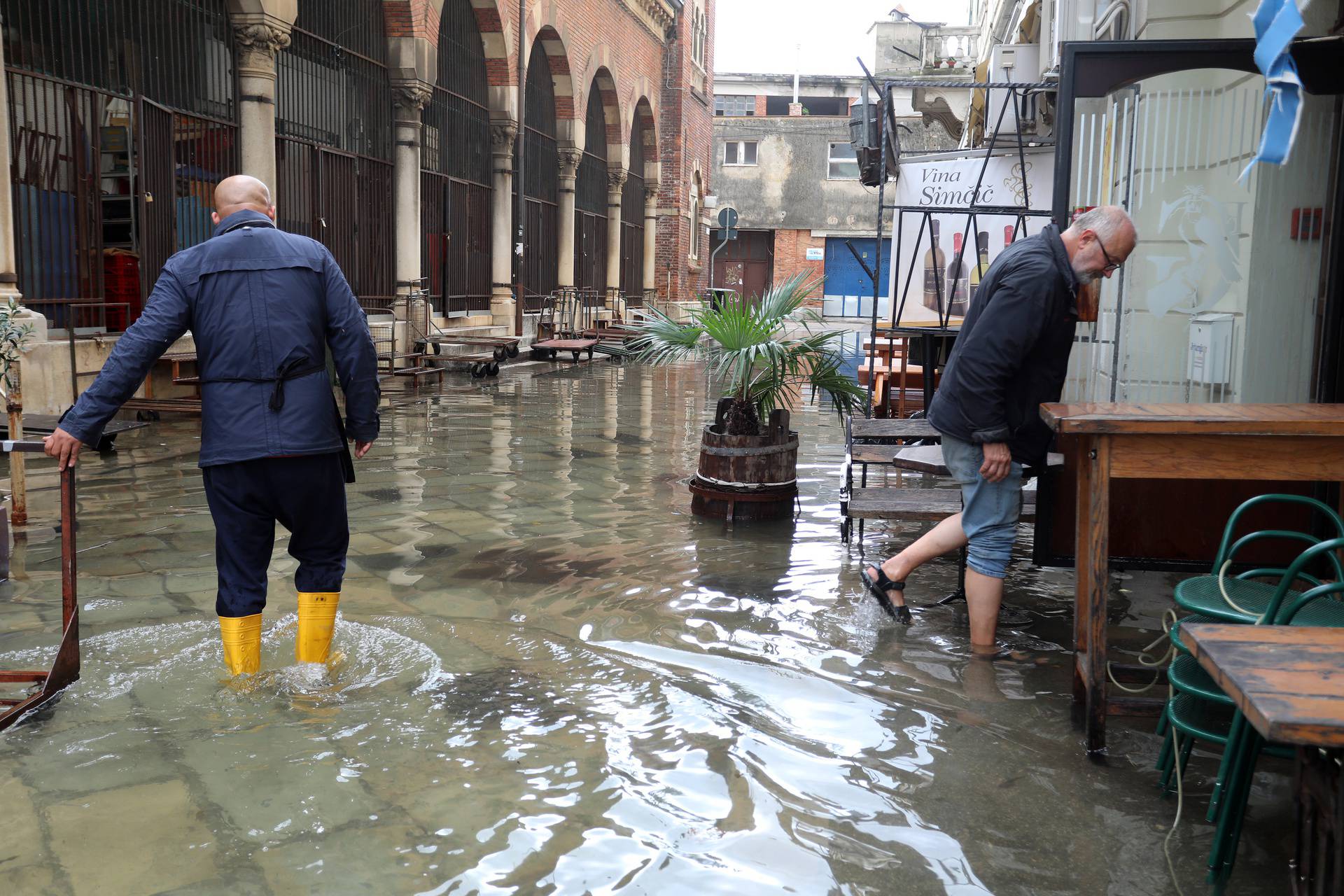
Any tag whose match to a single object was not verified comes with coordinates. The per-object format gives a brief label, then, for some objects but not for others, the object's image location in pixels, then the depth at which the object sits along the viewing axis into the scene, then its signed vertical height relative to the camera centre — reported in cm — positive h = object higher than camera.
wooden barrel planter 707 -92
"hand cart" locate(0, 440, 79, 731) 381 -114
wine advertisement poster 948 +79
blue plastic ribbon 347 +71
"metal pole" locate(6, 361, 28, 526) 657 -97
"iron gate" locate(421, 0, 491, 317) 1911 +224
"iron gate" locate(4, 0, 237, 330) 1070 +154
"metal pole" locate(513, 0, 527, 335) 2081 +205
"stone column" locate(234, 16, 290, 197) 1329 +240
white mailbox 517 -10
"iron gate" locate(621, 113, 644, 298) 3064 +225
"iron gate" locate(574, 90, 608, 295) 2694 +234
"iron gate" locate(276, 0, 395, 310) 1496 +222
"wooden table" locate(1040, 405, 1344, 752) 353 -37
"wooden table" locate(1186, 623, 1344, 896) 208 -67
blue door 4338 +170
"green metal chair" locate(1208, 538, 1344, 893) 277 -101
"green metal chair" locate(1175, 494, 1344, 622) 316 -74
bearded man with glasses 441 -20
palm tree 689 -20
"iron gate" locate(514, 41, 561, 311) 2333 +258
